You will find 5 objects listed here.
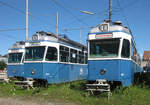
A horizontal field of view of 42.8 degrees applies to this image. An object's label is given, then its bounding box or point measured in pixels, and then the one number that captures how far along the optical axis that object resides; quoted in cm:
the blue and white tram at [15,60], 1670
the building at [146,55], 7383
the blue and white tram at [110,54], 918
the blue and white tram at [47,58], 1181
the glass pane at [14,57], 1700
